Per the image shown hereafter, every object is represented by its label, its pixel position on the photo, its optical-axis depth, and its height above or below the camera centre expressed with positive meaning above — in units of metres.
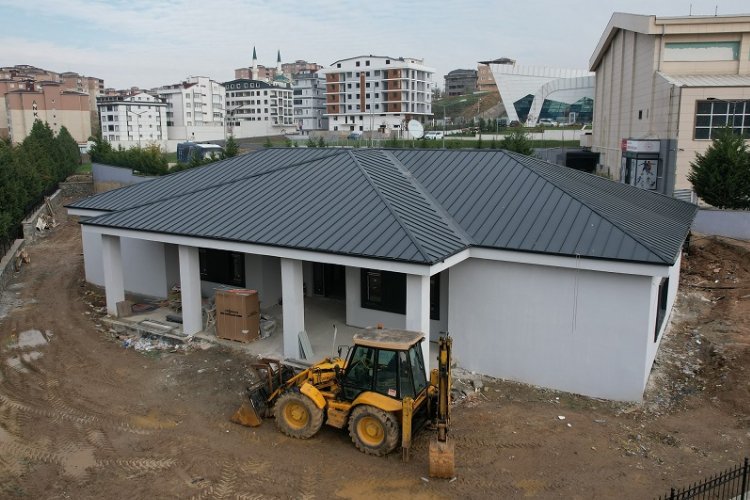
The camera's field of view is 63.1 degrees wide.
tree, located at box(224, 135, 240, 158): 41.59 -0.71
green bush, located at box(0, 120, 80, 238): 27.66 -1.79
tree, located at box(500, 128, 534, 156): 37.44 -0.46
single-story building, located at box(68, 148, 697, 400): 13.21 -2.55
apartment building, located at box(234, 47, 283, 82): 163.75 +19.04
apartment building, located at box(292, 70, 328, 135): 120.62 +7.23
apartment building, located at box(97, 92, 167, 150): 98.62 +3.64
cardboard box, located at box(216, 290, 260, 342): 16.59 -4.75
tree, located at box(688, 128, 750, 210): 27.02 -1.65
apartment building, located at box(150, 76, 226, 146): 107.56 +6.07
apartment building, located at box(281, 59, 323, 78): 182.43 +21.45
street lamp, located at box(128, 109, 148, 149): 99.49 +3.23
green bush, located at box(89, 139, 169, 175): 46.44 -1.55
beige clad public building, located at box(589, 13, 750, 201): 33.84 +2.68
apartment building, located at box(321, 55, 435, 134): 102.88 +7.90
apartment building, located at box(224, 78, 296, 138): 128.50 +7.90
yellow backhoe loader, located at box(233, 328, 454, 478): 10.25 -4.59
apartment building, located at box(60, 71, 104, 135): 128.94 +12.16
